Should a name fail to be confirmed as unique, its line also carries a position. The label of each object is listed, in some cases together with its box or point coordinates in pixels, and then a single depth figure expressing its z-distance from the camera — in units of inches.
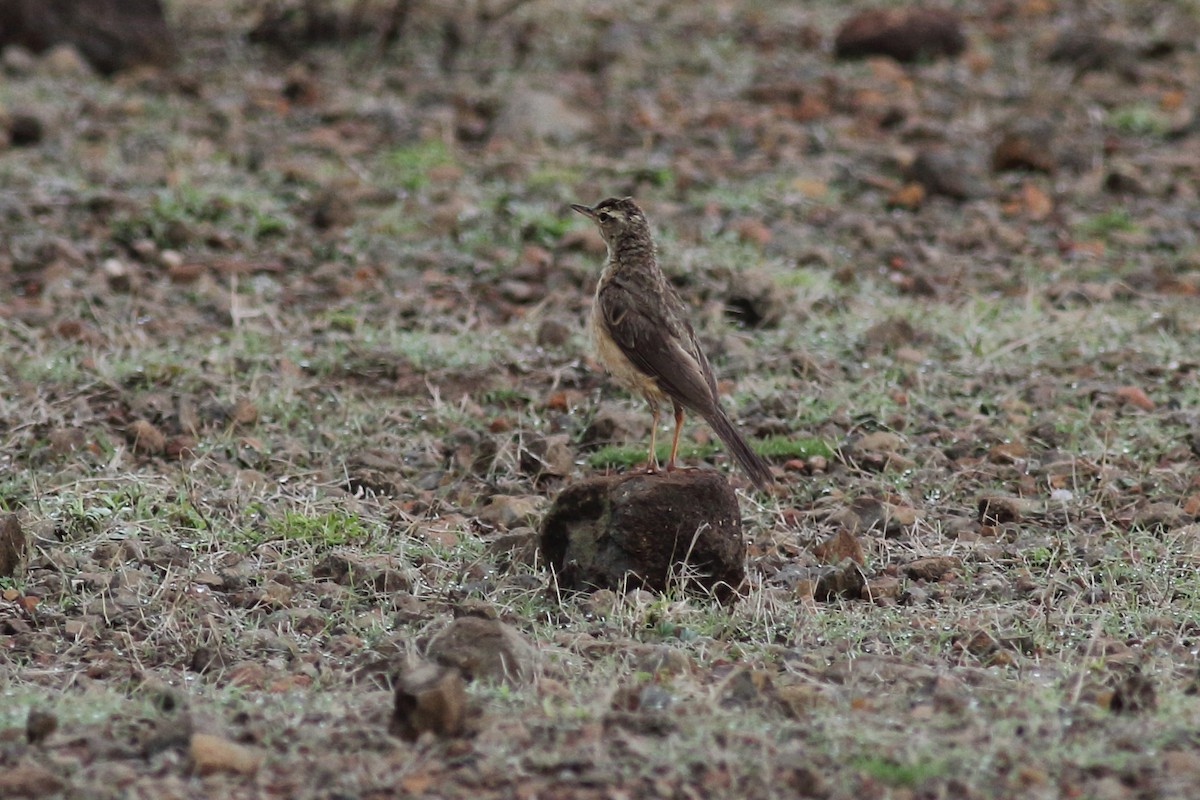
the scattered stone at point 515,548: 527.2
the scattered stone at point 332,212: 874.1
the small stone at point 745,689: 401.4
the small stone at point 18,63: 1109.7
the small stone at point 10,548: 511.2
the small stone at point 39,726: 377.1
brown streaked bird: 537.0
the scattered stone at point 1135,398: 668.1
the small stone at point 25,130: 975.6
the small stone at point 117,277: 789.2
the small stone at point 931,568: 526.9
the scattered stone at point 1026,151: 990.4
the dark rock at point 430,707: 374.6
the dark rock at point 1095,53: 1178.6
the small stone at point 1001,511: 570.6
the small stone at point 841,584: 508.7
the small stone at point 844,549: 536.4
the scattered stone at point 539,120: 1025.5
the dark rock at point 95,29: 1134.4
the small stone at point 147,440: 622.2
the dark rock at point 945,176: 946.1
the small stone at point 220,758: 362.6
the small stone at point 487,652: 419.5
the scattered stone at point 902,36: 1202.0
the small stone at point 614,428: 650.2
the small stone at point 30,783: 349.4
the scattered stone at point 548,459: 616.7
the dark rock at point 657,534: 494.9
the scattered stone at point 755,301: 764.0
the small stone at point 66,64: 1112.2
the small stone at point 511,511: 572.4
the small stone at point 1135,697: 389.4
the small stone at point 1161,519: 562.9
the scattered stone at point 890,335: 734.5
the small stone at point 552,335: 735.1
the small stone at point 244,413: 642.2
